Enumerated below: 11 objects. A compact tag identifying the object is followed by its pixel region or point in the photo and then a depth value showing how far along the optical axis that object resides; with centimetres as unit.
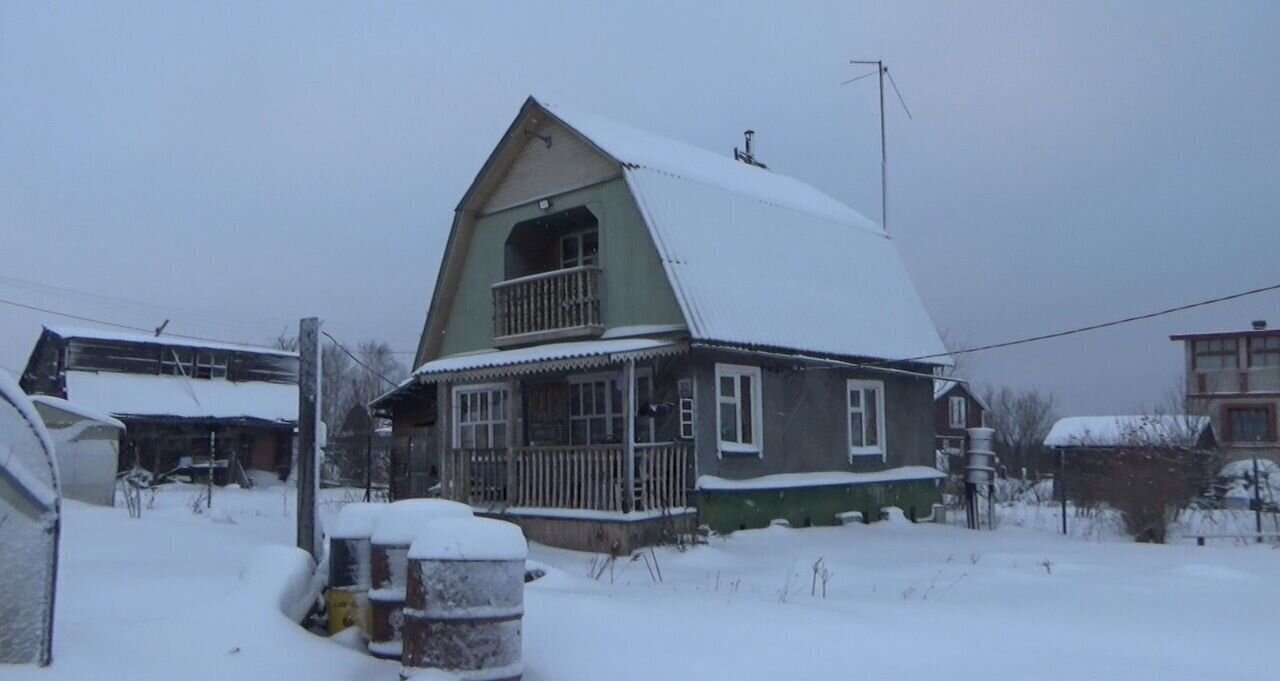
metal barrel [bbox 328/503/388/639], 825
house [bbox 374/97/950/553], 1636
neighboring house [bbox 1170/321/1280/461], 4453
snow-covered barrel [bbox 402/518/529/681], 669
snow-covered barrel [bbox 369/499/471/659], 765
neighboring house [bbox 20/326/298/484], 3553
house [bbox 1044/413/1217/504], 2000
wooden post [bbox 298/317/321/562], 983
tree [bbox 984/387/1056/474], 5822
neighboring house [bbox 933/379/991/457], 4800
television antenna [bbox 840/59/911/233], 2511
